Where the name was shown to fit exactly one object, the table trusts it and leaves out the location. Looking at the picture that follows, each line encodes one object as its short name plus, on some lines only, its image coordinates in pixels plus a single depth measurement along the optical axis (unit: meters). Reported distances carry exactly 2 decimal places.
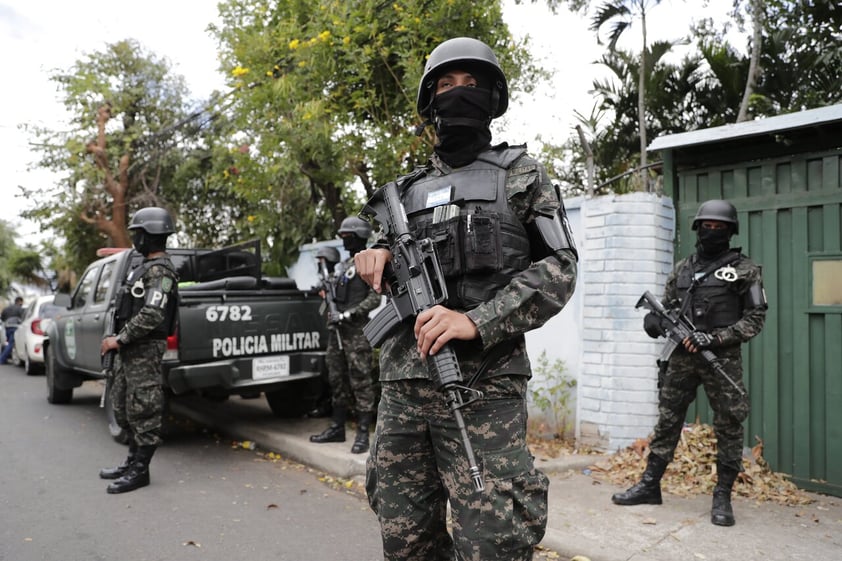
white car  11.16
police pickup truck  5.35
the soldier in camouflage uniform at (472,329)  1.85
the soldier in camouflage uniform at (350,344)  5.32
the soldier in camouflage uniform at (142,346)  4.46
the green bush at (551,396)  5.47
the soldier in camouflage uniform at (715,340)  3.80
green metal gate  4.34
